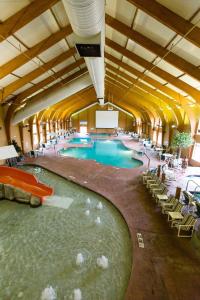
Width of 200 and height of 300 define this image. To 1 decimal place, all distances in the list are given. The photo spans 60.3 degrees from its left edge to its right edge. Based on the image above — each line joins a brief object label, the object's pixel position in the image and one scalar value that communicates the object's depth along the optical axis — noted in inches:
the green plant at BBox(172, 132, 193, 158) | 407.2
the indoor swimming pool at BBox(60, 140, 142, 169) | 573.4
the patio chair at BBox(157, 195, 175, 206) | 240.8
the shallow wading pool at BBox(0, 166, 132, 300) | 141.9
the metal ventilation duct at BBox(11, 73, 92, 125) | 395.5
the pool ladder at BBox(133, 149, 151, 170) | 592.3
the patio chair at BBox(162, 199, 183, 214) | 218.4
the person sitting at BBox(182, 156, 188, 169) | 428.1
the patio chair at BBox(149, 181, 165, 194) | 284.6
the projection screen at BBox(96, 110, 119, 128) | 1193.4
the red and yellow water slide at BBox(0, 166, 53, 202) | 285.3
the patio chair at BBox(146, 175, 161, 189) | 299.9
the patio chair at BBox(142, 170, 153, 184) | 334.0
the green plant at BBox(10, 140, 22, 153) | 464.1
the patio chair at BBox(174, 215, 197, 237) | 189.9
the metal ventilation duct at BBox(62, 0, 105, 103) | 98.7
